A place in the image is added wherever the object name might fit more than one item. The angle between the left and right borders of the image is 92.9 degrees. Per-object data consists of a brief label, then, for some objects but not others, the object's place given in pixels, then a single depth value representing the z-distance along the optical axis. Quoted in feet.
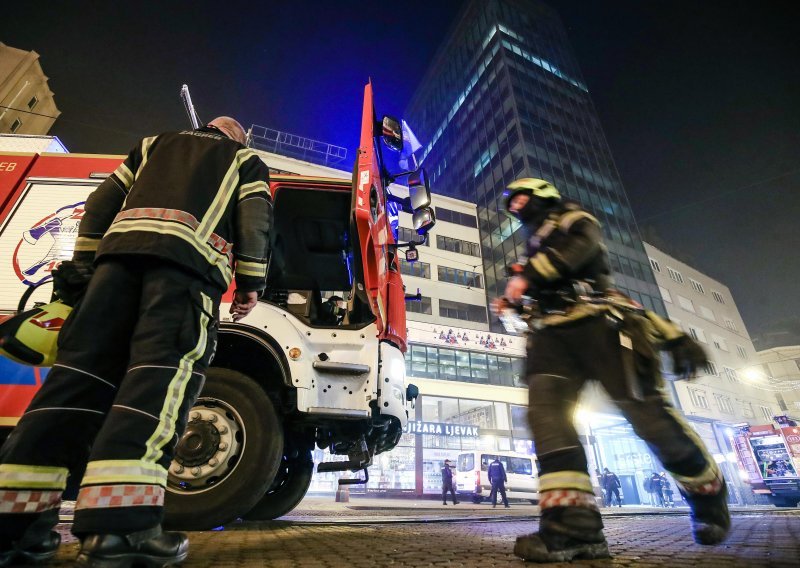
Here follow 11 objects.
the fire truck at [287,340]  8.52
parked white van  51.78
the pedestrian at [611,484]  61.21
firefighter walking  5.80
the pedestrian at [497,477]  45.18
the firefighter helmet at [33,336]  5.35
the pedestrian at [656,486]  65.67
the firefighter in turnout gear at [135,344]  4.18
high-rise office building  105.70
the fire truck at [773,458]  46.29
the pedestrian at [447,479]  48.85
